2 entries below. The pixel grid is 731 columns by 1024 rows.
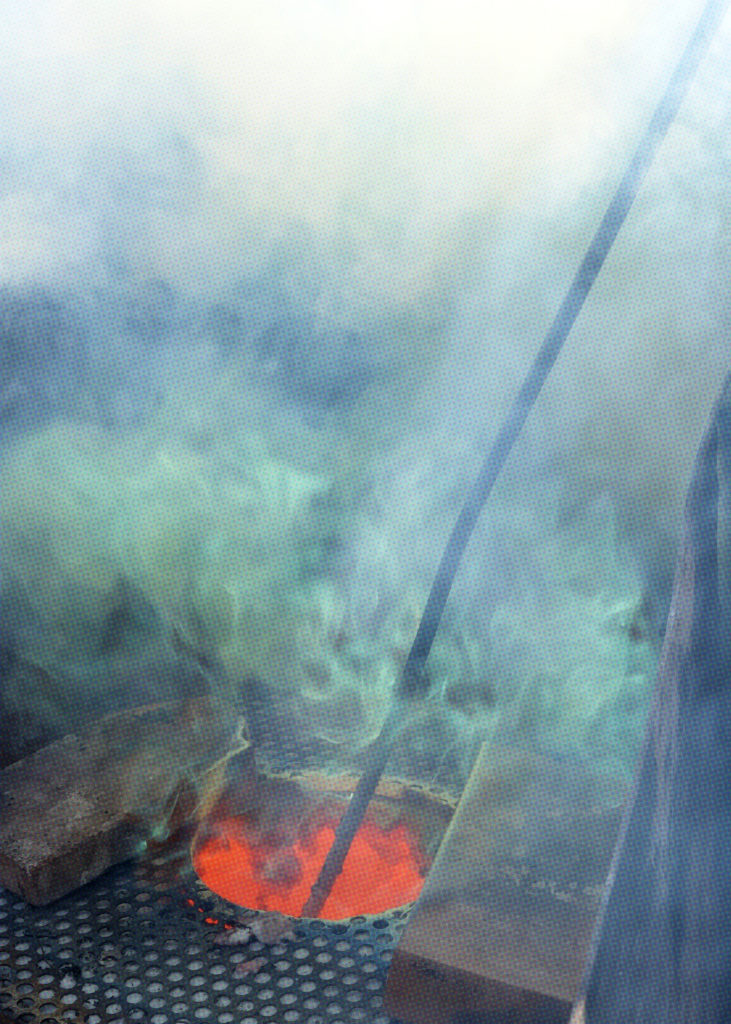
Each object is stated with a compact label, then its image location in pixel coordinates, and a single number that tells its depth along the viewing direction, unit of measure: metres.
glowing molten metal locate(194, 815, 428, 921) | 2.18
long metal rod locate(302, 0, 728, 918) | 2.10
